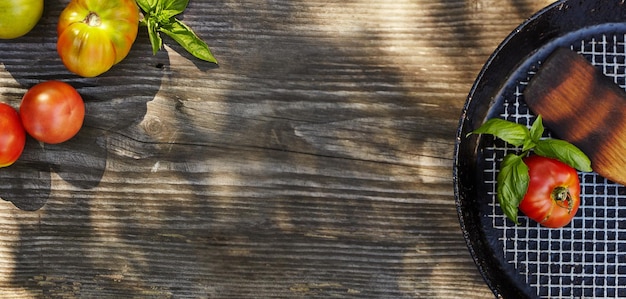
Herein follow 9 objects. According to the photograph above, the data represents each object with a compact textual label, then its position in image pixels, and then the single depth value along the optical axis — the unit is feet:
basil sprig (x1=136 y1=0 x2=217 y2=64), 3.51
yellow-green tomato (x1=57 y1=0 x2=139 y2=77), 3.34
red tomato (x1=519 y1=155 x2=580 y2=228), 3.24
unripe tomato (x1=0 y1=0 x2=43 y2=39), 3.32
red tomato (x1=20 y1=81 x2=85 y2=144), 3.40
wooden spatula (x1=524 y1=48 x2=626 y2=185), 3.38
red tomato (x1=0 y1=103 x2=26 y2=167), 3.38
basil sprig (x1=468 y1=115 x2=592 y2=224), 3.19
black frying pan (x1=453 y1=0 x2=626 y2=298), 3.48
